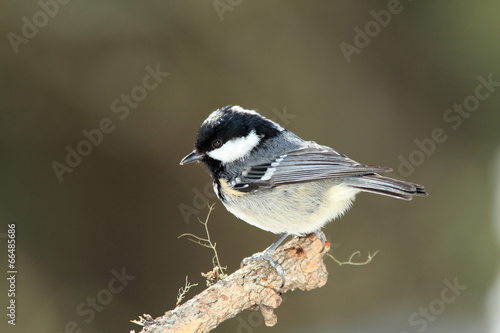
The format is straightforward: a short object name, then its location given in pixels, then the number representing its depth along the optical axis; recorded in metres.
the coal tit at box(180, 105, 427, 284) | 5.83
